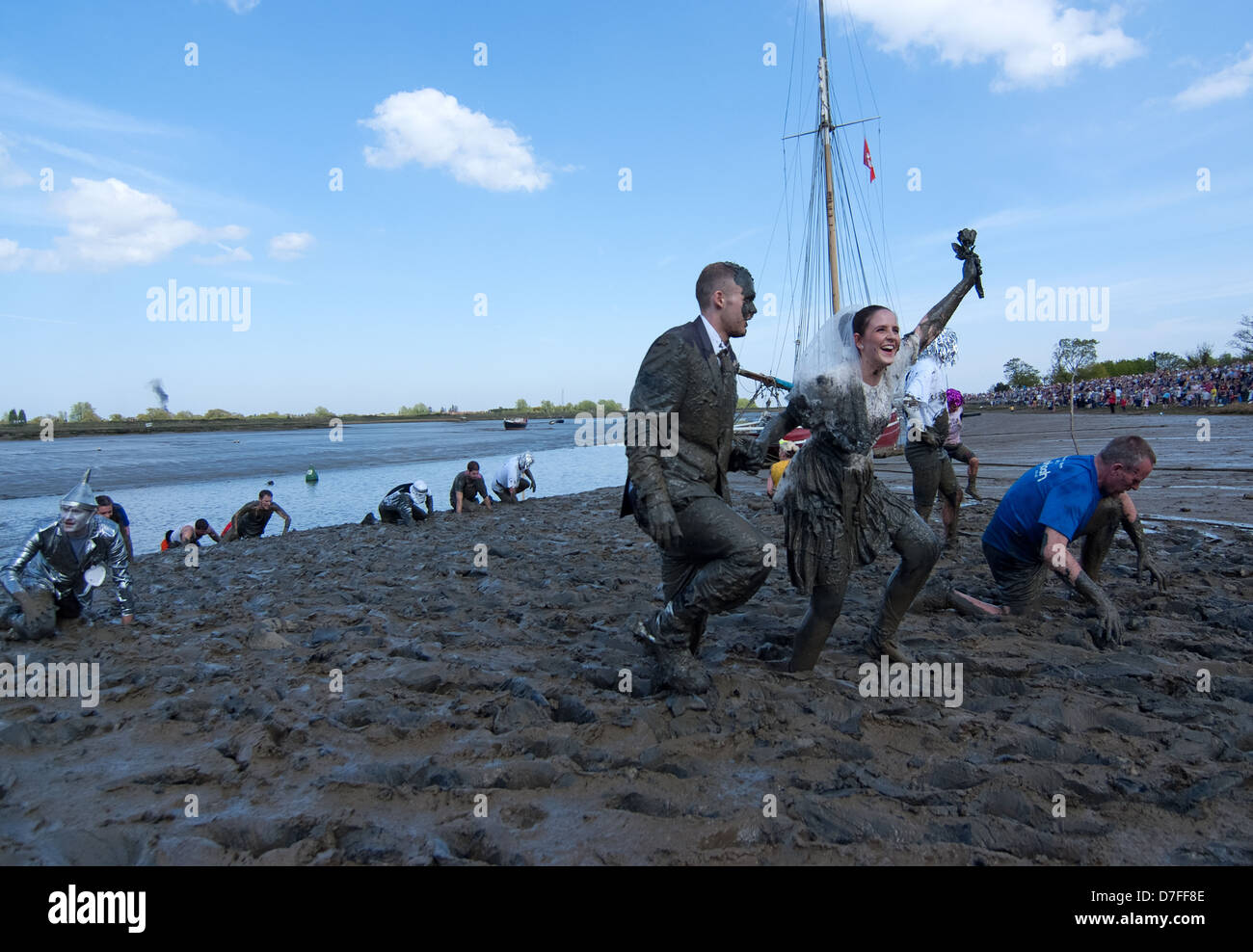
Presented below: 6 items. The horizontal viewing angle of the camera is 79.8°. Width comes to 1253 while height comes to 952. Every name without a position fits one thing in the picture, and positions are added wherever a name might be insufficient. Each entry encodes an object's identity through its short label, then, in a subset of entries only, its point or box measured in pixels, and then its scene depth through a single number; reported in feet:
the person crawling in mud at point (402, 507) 45.75
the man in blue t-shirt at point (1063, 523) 14.83
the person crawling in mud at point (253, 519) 46.29
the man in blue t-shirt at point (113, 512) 35.83
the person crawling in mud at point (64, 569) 20.10
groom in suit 12.51
